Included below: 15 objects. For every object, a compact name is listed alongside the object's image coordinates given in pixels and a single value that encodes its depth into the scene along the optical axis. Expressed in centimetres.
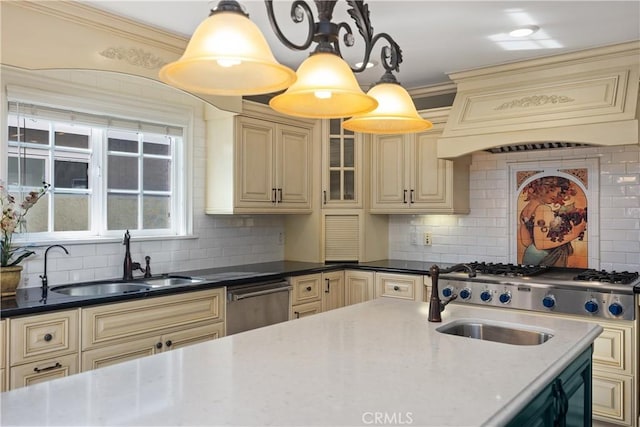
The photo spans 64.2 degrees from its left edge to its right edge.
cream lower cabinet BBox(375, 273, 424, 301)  403
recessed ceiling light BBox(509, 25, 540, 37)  313
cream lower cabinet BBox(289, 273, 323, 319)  397
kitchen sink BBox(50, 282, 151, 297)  313
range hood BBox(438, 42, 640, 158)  335
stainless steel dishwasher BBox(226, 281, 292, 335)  348
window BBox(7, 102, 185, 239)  318
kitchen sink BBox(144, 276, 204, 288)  354
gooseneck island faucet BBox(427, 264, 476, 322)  227
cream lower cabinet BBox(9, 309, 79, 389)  239
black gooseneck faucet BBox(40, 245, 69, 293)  301
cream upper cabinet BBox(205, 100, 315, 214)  395
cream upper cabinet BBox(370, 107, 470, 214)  428
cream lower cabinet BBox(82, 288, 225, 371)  270
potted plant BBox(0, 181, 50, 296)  272
